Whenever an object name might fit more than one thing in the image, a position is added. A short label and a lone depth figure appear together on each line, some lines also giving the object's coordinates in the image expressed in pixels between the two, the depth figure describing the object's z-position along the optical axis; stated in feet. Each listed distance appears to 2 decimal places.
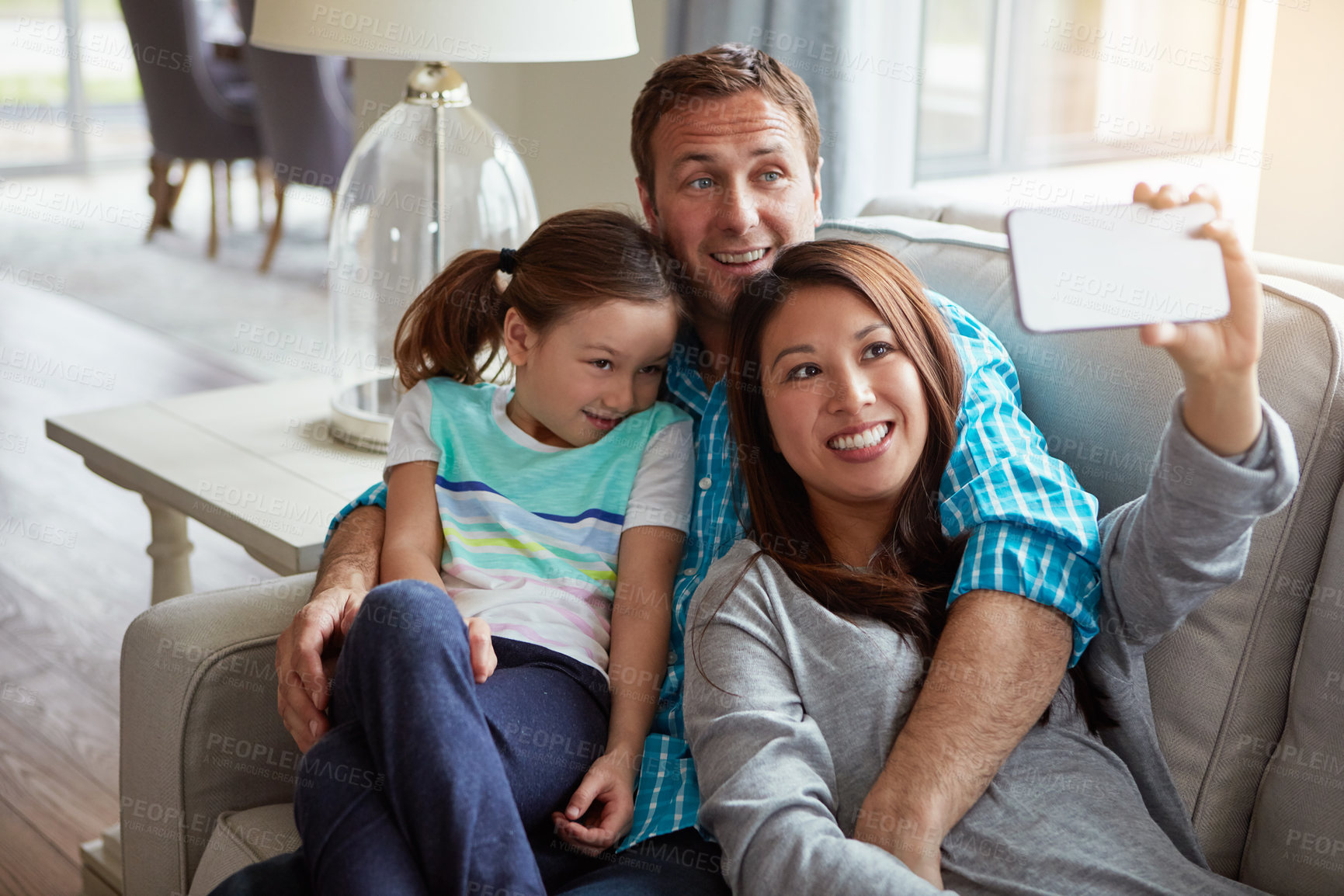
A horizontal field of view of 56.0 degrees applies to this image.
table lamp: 6.10
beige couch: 3.67
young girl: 3.37
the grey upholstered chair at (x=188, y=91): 16.26
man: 3.56
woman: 3.22
